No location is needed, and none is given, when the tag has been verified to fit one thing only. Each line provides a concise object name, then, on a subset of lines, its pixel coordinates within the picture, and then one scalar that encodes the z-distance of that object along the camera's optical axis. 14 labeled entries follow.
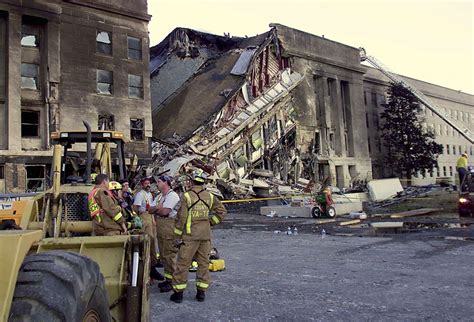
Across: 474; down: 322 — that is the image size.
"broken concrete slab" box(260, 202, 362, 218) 19.69
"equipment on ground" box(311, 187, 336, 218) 18.39
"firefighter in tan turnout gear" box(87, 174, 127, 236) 5.12
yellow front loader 2.36
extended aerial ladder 44.28
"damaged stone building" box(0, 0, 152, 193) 22.83
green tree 49.09
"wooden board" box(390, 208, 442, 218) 18.18
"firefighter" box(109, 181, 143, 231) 5.82
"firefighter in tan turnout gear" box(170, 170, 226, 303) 5.82
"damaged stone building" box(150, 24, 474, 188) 28.94
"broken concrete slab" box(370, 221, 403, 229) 14.22
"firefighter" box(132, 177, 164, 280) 6.95
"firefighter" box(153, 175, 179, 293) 6.68
